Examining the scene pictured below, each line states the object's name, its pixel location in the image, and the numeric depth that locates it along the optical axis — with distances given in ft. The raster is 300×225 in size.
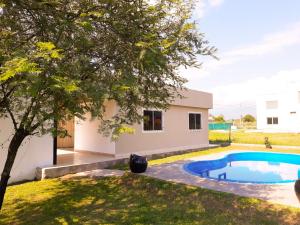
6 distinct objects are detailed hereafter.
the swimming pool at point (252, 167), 42.83
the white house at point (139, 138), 35.22
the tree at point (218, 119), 232.76
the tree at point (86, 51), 15.25
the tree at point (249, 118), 285.23
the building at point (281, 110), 137.18
